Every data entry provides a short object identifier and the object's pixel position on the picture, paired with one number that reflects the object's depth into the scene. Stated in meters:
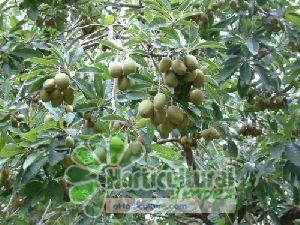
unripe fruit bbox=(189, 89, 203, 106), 1.59
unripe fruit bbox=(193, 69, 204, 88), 1.58
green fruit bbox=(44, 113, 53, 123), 1.88
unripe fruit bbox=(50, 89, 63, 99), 1.65
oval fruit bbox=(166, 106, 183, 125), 1.52
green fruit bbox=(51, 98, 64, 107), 1.68
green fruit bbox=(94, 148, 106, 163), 1.57
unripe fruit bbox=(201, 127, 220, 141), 2.24
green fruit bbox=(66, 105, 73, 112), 2.00
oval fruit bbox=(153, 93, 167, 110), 1.52
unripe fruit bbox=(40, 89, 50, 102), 1.66
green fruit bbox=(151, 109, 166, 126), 1.54
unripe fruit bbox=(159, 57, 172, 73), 1.57
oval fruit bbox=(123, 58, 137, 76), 1.61
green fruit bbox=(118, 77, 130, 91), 1.63
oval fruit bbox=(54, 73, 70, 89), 1.62
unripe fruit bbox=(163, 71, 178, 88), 1.54
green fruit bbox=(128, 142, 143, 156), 1.56
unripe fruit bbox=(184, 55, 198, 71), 1.54
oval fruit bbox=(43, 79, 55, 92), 1.64
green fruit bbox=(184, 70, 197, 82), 1.56
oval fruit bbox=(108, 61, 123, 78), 1.60
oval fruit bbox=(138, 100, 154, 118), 1.53
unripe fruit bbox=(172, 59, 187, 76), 1.53
